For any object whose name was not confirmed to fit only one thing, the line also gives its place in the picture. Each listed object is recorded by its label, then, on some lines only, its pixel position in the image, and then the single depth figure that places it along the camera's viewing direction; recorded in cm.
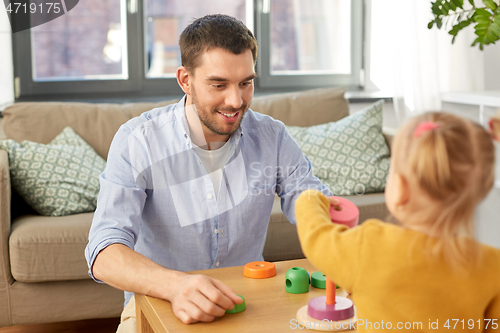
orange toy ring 107
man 129
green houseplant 210
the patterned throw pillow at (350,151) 238
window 311
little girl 63
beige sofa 187
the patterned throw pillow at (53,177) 207
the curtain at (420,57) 294
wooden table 86
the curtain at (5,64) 281
